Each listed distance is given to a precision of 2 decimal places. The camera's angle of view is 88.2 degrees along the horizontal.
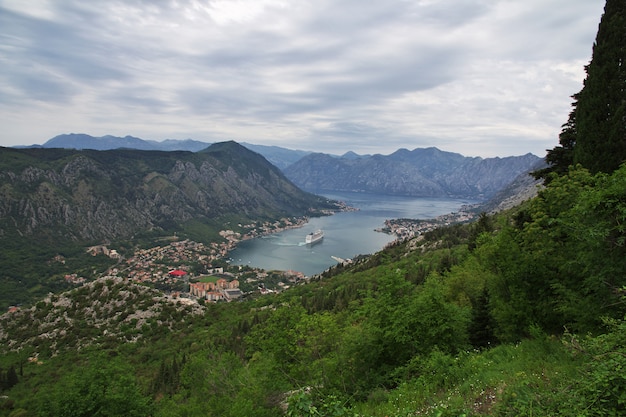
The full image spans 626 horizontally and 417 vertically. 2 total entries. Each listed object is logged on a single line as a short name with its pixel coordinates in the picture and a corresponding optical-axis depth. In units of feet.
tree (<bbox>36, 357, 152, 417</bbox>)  54.31
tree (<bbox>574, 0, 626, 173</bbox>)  58.34
